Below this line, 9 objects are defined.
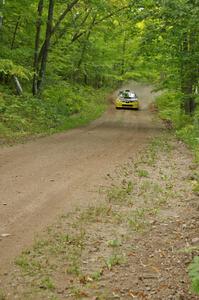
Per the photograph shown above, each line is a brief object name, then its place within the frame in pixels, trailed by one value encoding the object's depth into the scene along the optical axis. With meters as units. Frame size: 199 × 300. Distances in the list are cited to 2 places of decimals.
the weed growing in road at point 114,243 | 5.98
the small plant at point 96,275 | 4.95
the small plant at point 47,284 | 4.67
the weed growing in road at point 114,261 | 5.33
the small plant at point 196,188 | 8.97
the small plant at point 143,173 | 10.25
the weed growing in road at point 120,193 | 8.19
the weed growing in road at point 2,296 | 4.37
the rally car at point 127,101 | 35.72
